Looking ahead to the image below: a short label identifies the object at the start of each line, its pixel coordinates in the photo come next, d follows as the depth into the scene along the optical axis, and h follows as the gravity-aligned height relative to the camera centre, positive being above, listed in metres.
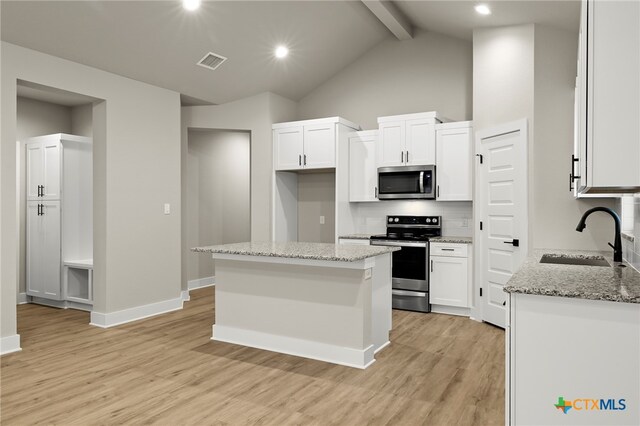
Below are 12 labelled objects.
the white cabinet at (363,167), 5.93 +0.55
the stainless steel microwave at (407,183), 5.45 +0.32
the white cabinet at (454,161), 5.24 +0.56
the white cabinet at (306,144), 5.90 +0.87
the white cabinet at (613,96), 1.62 +0.42
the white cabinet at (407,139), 5.45 +0.86
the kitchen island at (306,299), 3.50 -0.78
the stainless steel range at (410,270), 5.31 -0.75
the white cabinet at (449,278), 5.14 -0.81
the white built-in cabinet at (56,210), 5.59 -0.04
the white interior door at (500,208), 4.41 +0.00
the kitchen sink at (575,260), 3.01 -0.36
